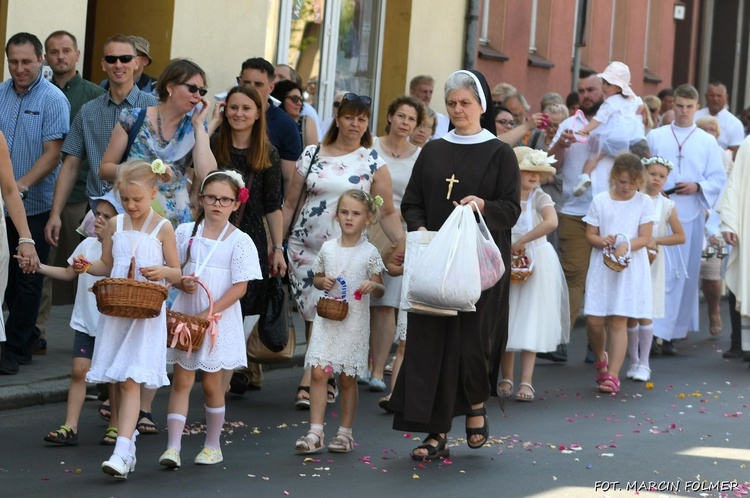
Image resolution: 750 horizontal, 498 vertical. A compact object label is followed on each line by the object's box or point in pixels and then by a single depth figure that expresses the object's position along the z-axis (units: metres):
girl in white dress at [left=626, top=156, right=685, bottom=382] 12.74
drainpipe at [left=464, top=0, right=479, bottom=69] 21.88
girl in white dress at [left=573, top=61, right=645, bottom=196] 14.49
